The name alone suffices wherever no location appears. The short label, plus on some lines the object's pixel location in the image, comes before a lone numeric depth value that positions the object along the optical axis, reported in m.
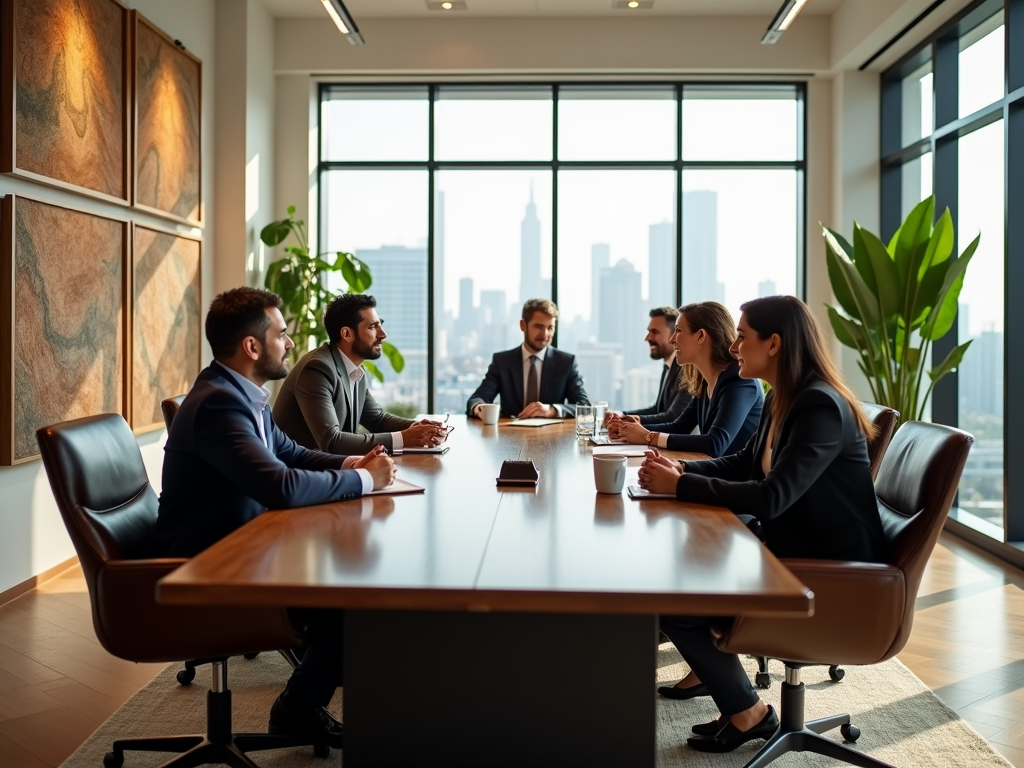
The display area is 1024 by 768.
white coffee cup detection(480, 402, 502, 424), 4.38
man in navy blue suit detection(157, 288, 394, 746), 2.30
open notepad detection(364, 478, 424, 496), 2.52
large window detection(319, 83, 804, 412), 7.35
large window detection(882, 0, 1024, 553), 5.08
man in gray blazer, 3.49
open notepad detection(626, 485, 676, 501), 2.49
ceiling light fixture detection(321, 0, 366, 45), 4.53
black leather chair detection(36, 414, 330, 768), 2.21
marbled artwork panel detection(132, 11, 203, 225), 5.25
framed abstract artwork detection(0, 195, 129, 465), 3.99
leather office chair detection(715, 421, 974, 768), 2.21
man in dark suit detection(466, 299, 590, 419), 5.47
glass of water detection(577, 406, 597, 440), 3.77
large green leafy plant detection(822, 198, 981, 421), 5.05
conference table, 1.57
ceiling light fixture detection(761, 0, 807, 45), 4.46
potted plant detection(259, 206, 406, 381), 6.73
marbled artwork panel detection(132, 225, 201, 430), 5.29
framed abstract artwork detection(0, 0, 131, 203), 3.96
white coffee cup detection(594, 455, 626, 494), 2.53
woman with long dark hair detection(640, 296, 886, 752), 2.34
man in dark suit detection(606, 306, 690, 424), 4.92
